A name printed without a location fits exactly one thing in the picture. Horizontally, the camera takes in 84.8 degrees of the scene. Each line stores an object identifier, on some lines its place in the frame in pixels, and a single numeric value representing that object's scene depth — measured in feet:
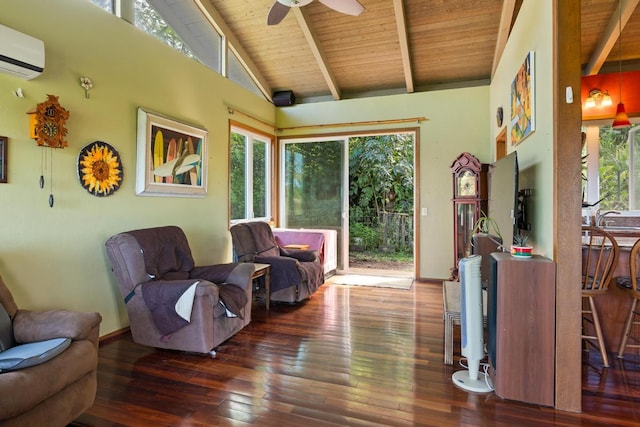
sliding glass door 18.80
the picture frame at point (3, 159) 7.45
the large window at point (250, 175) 16.12
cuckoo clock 7.88
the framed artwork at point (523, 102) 8.41
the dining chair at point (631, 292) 7.72
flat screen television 7.74
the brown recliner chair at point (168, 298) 8.39
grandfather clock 15.19
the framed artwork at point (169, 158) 10.73
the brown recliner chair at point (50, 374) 4.74
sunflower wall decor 9.11
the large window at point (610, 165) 15.56
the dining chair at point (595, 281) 7.70
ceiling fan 8.65
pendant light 12.44
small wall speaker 19.07
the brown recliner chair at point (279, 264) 12.80
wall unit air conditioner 7.00
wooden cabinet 6.57
